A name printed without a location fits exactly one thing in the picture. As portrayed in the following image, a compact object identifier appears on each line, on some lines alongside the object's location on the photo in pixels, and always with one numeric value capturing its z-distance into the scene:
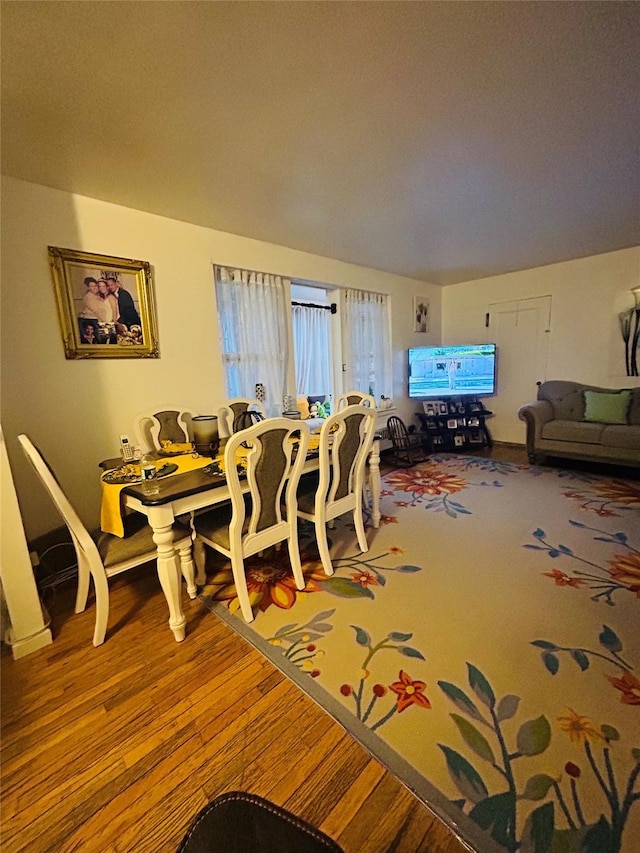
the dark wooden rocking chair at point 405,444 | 4.57
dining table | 1.58
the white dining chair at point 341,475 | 2.03
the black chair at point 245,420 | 2.46
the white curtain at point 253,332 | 3.22
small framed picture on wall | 5.19
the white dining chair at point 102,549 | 1.56
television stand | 4.91
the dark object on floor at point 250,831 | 0.60
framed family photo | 2.36
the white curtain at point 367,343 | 4.34
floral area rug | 1.06
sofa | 3.58
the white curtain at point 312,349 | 4.04
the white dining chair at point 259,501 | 1.62
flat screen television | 4.86
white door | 4.79
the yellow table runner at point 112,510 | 1.73
